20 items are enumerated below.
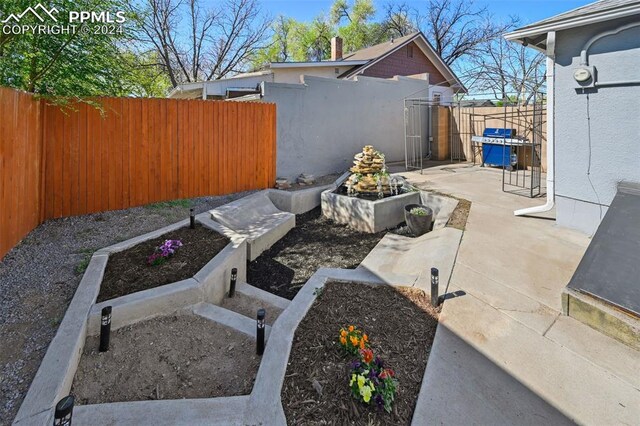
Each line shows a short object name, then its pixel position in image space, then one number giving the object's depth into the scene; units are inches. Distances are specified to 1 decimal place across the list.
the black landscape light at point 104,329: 102.2
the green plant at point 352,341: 96.0
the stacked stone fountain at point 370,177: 277.9
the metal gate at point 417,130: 478.0
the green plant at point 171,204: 236.2
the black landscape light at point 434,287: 123.1
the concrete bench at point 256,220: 211.5
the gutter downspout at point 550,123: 188.9
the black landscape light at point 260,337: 102.7
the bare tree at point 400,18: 1063.6
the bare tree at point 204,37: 811.3
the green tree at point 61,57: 164.9
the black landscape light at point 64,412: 60.2
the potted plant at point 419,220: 222.4
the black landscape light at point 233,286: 155.6
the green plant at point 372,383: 81.1
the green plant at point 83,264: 138.6
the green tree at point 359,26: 1099.3
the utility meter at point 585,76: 174.2
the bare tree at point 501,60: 783.7
